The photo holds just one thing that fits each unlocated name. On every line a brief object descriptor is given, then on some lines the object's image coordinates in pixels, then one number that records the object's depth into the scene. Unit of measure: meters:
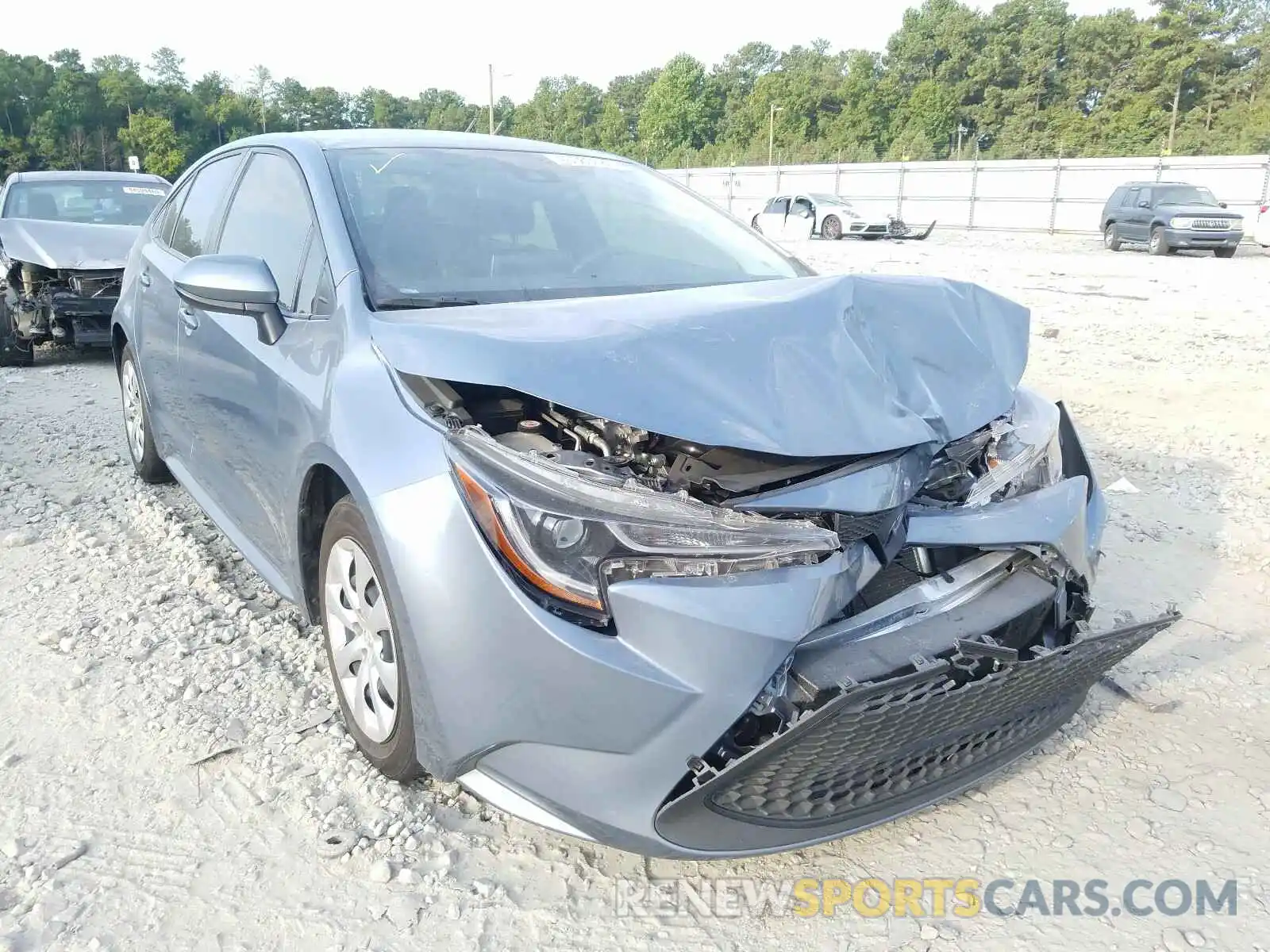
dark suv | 18.25
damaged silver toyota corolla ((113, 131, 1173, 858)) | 1.75
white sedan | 22.94
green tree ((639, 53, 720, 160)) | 85.94
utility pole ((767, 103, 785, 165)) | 70.72
